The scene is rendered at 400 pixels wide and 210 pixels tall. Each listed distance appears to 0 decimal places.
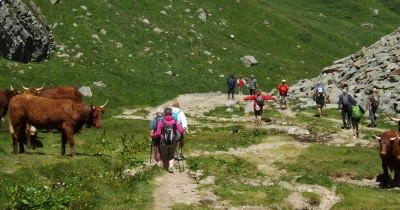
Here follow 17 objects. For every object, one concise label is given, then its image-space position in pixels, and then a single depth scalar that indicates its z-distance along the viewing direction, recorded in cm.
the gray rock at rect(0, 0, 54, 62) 5222
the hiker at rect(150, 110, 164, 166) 2484
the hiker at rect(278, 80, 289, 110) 4840
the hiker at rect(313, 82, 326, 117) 4425
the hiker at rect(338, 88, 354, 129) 3834
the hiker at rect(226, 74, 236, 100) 5338
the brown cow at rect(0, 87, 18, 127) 3278
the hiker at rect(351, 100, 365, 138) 3569
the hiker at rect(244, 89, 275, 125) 4022
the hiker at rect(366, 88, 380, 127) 4003
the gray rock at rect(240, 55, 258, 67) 7156
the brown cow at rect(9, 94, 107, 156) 2503
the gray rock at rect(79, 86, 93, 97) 5000
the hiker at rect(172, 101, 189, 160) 2604
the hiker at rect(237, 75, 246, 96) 5941
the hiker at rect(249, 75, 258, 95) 5556
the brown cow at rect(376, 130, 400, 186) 2472
